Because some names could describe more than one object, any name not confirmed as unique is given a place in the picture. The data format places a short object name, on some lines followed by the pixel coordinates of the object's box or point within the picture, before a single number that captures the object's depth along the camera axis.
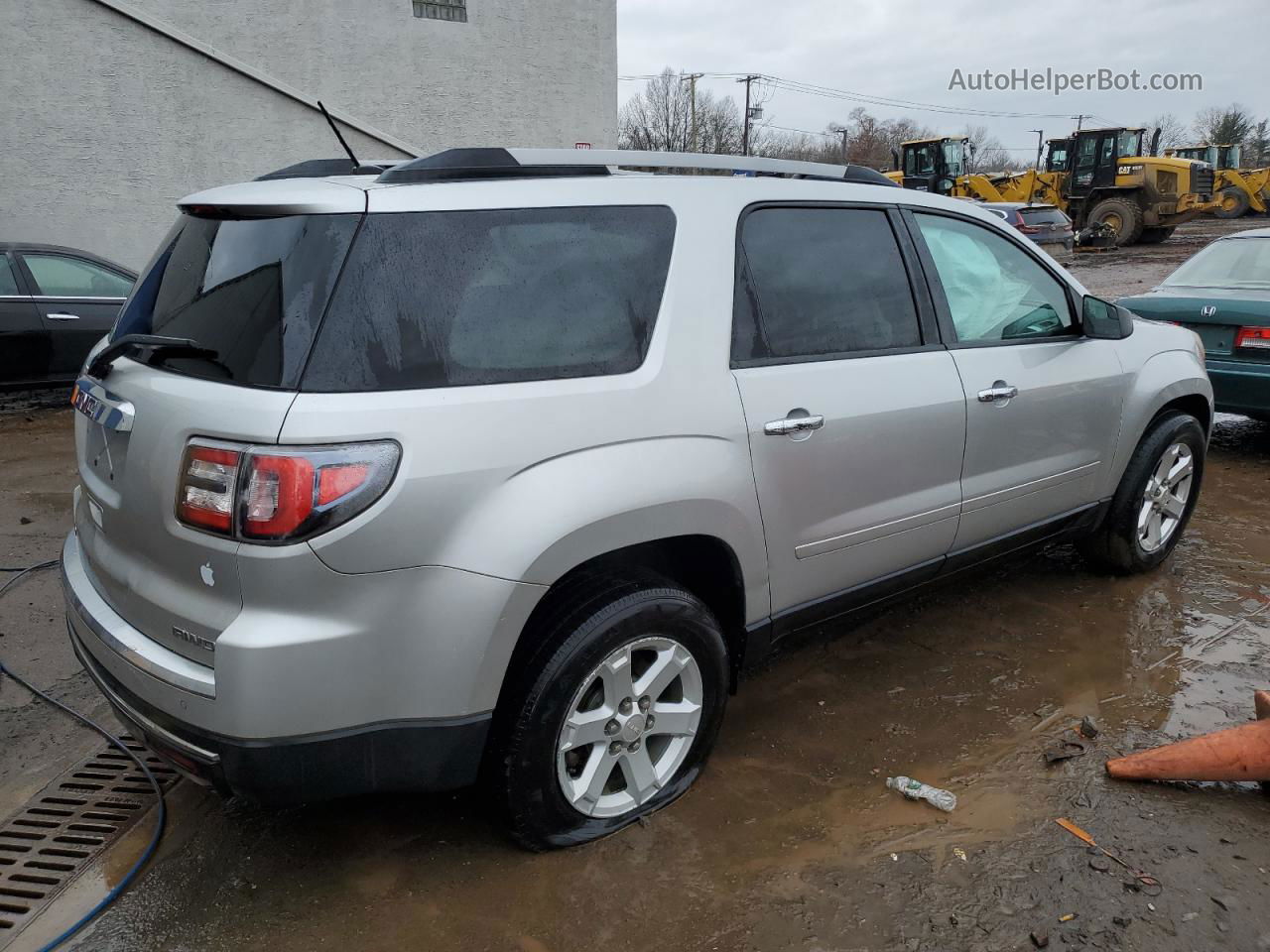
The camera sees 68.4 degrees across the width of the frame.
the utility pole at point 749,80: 61.53
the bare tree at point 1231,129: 72.31
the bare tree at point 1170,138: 90.18
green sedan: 6.04
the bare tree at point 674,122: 60.38
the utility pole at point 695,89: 56.62
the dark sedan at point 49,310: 7.48
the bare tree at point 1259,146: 64.28
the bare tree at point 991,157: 91.00
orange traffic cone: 2.79
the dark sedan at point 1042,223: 19.23
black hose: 2.33
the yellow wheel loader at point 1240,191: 30.11
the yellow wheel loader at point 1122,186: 24.86
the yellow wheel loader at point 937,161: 27.44
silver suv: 2.02
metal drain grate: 2.48
